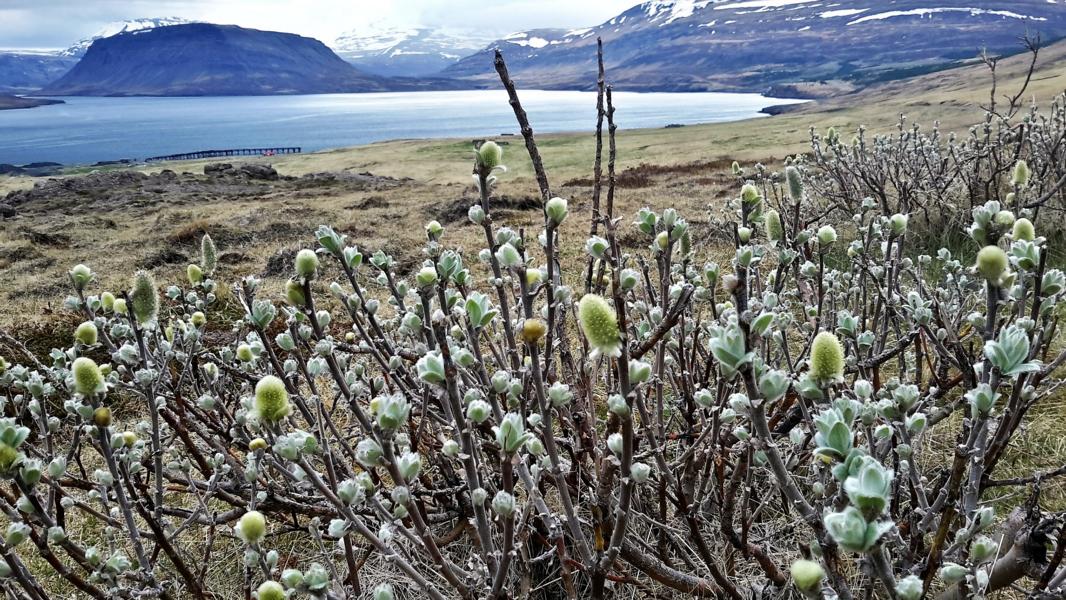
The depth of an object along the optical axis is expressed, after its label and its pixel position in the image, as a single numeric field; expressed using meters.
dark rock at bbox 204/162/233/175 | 33.72
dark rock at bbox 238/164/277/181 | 32.47
